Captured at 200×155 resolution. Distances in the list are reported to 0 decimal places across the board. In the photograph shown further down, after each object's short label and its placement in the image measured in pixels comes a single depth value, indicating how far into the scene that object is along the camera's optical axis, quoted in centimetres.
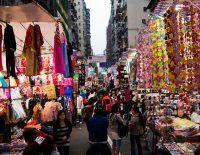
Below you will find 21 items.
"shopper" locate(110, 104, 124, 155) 518
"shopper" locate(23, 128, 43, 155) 257
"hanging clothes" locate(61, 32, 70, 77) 511
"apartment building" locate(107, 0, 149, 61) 2999
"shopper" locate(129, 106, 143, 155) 556
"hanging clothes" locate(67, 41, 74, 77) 551
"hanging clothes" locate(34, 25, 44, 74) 434
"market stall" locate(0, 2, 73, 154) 385
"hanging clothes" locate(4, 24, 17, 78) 396
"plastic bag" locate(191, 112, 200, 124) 464
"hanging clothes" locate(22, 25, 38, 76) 429
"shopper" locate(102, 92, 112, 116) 907
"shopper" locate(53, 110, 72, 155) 463
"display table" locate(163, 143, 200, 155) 369
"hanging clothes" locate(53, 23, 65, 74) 492
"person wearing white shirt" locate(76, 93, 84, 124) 1136
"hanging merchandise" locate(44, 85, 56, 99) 800
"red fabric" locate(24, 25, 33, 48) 428
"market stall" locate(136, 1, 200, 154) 434
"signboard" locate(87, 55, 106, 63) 3200
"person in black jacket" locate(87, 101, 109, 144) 406
